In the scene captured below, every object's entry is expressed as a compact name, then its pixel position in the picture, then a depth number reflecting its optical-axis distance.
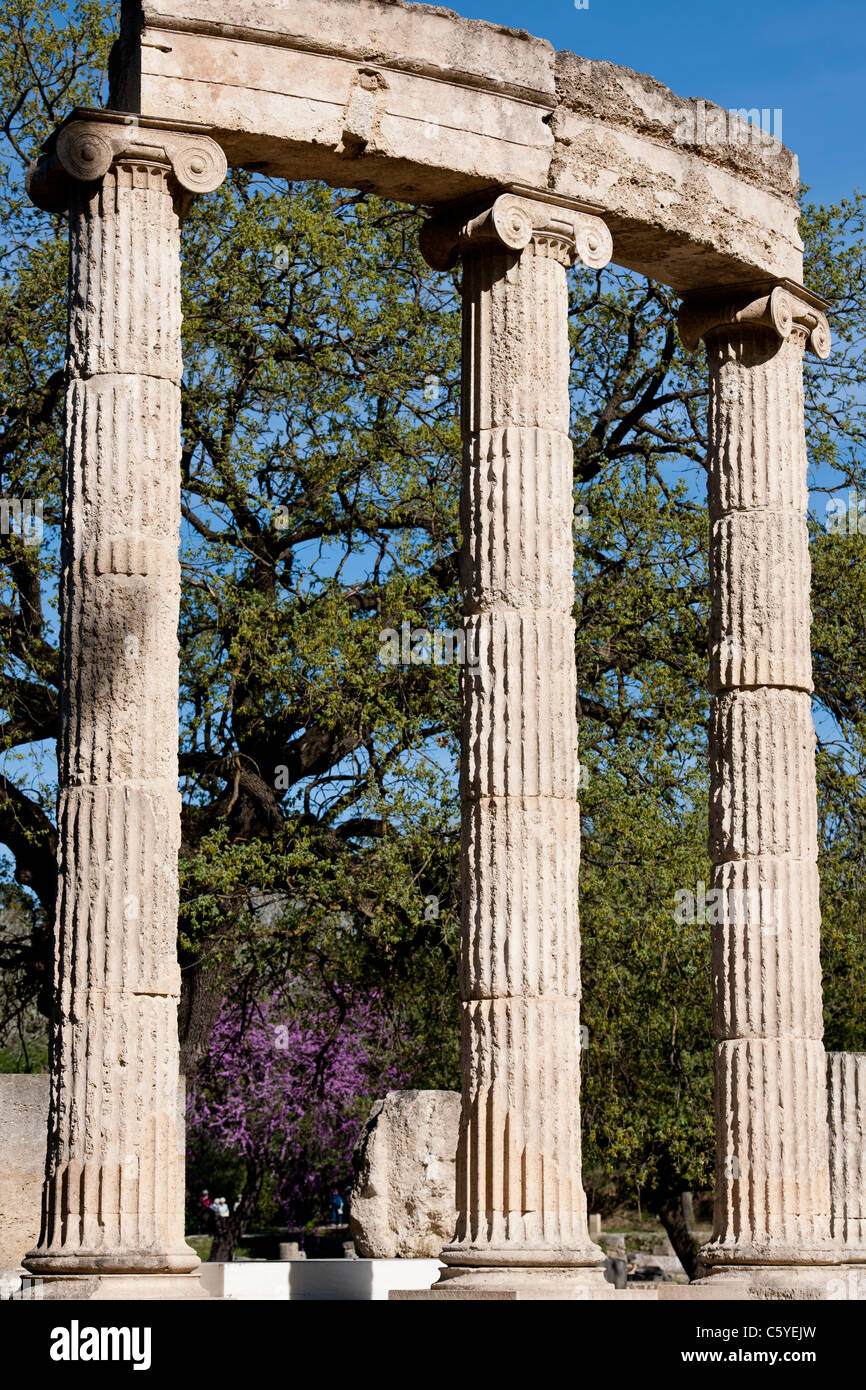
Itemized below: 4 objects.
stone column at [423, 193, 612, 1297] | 13.83
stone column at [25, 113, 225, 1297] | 12.56
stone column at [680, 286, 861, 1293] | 15.83
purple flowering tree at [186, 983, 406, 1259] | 30.55
